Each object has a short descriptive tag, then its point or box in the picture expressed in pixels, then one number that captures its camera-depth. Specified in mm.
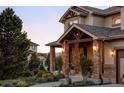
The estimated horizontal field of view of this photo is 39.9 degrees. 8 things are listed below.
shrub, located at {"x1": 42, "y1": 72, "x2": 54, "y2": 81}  11243
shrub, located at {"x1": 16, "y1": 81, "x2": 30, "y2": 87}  9747
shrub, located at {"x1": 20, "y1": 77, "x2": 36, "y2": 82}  10642
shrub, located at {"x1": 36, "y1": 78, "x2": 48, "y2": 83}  10755
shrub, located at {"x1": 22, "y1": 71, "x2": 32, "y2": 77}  12618
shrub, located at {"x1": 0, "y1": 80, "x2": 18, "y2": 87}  9720
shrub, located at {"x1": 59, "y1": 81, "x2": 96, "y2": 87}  9555
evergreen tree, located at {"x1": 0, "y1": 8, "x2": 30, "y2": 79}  11822
